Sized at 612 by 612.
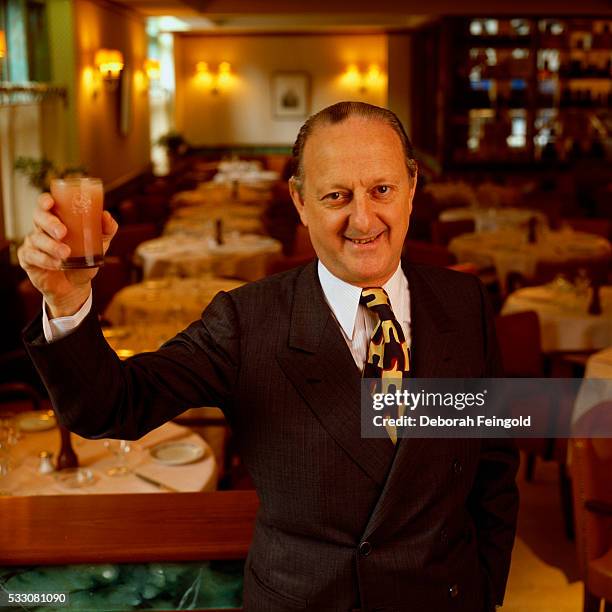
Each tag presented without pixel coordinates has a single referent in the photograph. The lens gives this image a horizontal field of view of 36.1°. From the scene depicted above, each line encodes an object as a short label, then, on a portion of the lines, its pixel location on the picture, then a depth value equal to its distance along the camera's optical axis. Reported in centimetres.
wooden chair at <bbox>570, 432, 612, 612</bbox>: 255
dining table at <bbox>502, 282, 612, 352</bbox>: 462
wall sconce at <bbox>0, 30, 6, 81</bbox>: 747
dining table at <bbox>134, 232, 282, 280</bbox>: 645
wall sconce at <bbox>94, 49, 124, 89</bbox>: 987
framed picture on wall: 1620
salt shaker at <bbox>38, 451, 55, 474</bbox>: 269
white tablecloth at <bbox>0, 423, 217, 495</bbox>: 260
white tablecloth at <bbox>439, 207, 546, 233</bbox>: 813
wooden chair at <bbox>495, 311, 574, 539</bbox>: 376
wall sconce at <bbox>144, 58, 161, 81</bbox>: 1308
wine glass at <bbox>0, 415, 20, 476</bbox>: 265
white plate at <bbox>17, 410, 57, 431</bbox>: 308
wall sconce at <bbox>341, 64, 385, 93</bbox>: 1600
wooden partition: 183
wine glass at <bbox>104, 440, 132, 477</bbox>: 271
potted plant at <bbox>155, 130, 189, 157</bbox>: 1458
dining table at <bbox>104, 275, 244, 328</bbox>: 468
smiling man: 130
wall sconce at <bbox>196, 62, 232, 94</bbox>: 1622
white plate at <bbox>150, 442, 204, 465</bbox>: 279
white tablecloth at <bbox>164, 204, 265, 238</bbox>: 765
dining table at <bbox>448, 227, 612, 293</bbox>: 645
